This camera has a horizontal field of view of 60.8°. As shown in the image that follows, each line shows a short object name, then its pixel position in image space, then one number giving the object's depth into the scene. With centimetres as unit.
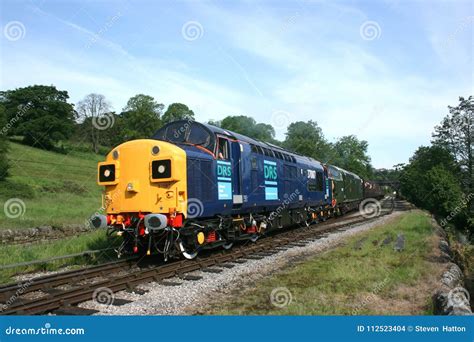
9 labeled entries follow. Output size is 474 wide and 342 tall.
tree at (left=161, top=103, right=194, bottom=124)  6759
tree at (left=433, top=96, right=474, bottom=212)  4272
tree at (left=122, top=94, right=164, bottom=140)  5466
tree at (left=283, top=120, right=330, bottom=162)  5522
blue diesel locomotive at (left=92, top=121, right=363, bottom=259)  1038
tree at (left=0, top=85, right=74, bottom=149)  5369
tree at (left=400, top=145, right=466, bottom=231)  3137
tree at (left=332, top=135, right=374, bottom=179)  8786
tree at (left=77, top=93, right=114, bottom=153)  6838
